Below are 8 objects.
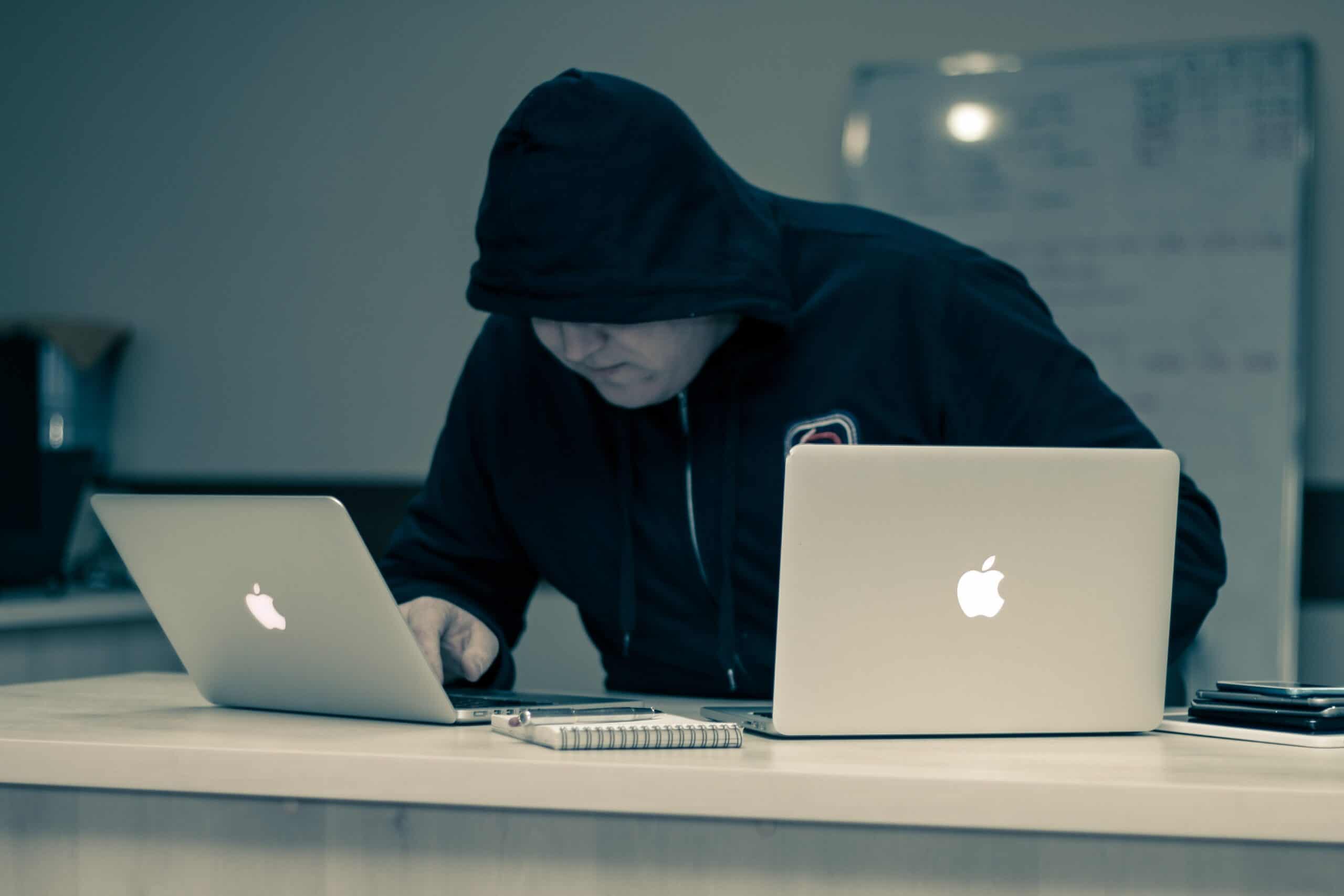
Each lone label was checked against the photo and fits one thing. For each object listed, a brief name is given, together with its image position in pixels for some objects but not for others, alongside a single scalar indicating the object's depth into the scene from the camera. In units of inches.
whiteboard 198.5
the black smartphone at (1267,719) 119.3
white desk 109.9
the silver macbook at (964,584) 115.9
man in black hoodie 131.0
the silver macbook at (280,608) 119.0
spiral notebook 114.6
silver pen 117.6
